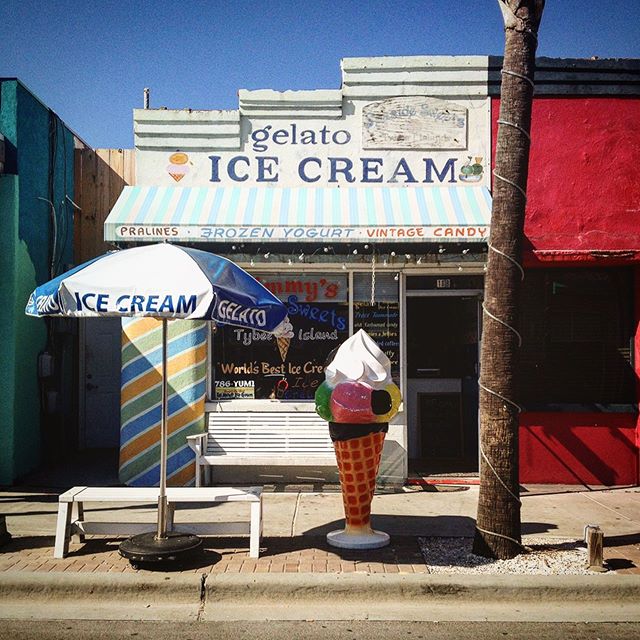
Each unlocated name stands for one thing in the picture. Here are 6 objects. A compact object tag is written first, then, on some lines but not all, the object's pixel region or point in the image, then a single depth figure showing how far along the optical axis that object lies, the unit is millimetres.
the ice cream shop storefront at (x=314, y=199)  9234
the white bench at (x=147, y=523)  6223
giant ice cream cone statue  6398
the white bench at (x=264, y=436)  9219
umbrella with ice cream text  5418
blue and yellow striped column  9156
